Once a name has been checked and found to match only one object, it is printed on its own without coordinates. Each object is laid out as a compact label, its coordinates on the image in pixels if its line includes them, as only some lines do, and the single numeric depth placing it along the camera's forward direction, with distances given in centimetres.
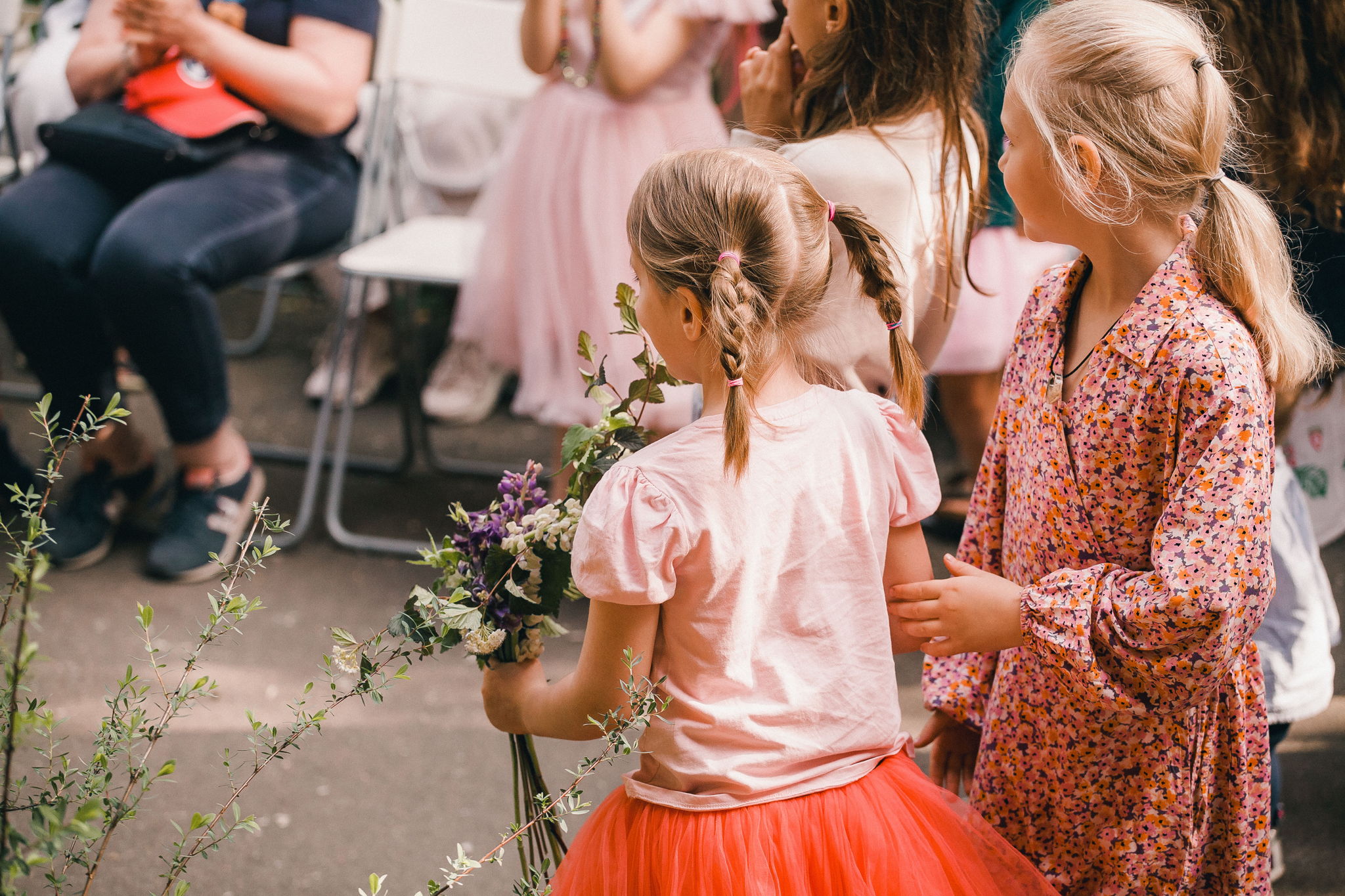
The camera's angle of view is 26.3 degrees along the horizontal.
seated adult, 407
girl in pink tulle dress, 383
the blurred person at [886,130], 271
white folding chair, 462
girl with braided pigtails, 241
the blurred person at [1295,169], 285
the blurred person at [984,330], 437
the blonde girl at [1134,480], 242
